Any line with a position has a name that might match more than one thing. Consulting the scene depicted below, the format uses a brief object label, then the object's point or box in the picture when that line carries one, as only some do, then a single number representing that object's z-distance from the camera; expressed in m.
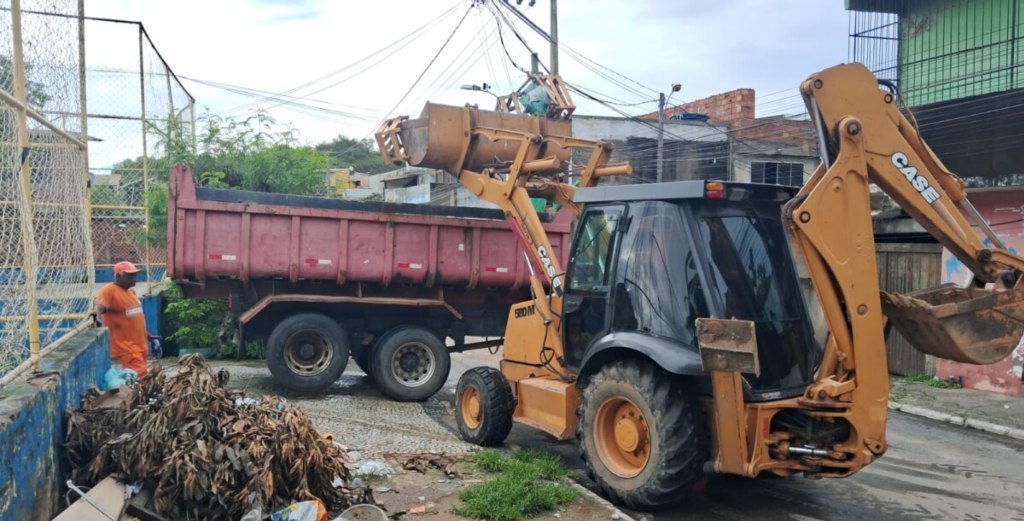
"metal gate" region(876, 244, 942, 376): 11.09
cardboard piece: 3.77
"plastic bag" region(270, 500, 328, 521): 4.02
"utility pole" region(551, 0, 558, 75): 17.39
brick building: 21.06
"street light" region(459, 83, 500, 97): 21.14
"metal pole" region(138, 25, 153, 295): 10.95
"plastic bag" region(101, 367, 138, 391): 5.28
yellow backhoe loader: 4.46
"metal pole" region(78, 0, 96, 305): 5.91
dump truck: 8.42
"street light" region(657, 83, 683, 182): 19.80
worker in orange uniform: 6.31
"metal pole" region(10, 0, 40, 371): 3.89
